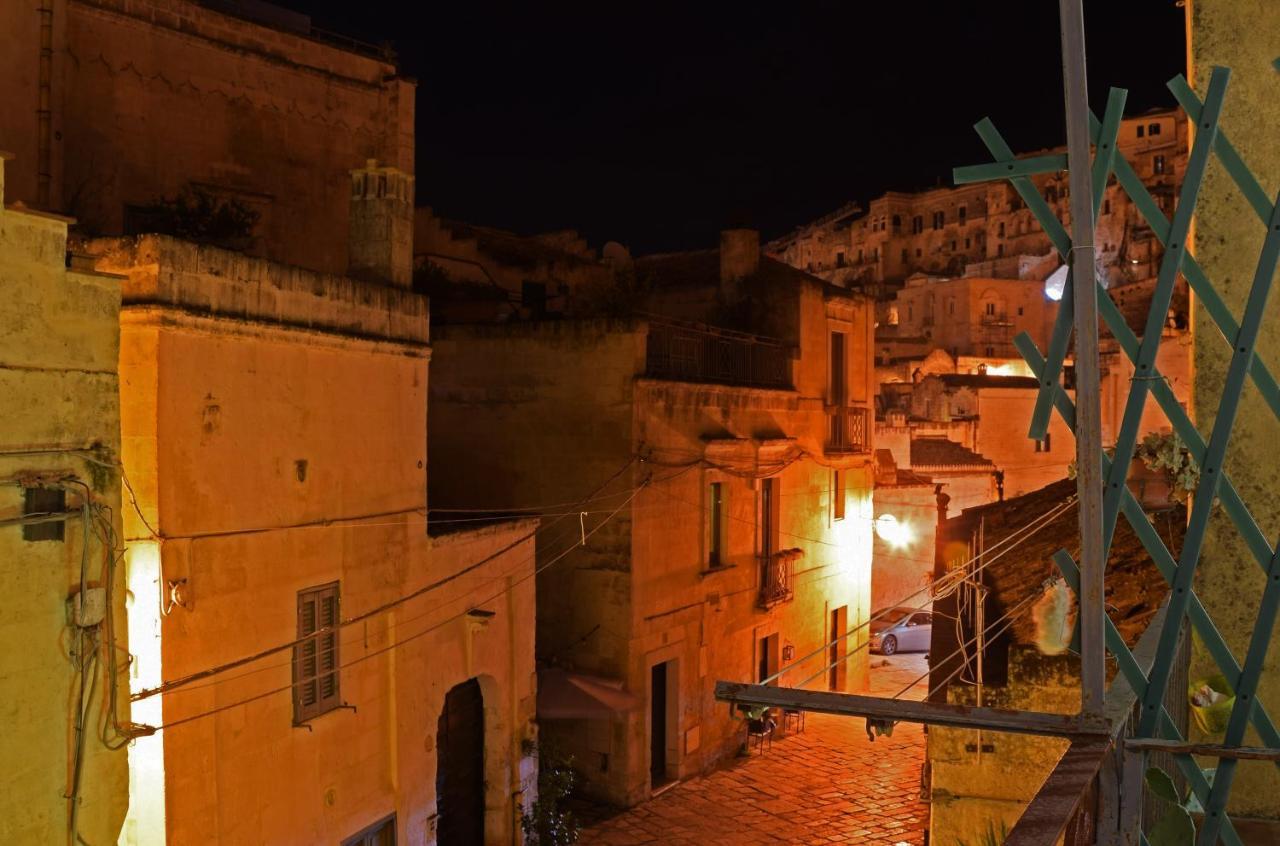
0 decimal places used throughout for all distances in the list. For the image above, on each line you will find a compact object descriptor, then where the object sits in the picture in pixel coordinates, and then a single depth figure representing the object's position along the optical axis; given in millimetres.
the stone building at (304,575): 8633
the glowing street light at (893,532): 25672
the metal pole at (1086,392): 3426
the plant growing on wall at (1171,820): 3389
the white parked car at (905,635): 28438
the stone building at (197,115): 13031
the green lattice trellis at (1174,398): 3736
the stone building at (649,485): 17391
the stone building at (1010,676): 9898
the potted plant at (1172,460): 4879
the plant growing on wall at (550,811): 14523
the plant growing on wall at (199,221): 12328
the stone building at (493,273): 20172
